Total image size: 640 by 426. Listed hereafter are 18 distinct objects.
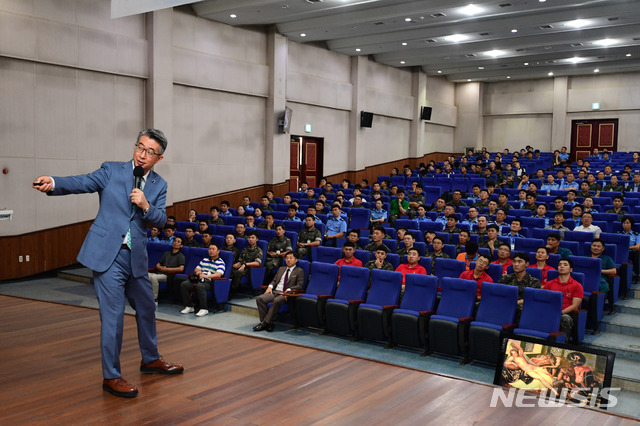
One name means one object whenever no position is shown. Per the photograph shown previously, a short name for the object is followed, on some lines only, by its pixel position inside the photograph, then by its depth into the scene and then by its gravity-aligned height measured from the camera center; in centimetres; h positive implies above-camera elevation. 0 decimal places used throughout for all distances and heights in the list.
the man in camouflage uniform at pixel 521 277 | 552 -105
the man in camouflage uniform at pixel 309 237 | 824 -103
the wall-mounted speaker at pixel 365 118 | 1530 +130
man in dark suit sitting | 630 -140
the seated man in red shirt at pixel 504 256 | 611 -94
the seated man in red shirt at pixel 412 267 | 619 -108
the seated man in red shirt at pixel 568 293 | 507 -114
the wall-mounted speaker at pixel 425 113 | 1764 +169
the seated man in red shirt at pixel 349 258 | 667 -107
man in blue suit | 279 -35
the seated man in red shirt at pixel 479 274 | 573 -106
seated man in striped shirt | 696 -144
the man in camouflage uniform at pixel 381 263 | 632 -107
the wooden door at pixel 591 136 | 1788 +109
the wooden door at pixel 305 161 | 1404 +13
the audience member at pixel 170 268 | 738 -136
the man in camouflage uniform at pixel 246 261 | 733 -126
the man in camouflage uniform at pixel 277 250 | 768 -117
